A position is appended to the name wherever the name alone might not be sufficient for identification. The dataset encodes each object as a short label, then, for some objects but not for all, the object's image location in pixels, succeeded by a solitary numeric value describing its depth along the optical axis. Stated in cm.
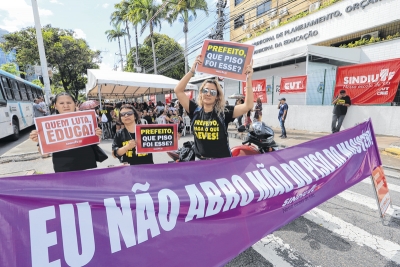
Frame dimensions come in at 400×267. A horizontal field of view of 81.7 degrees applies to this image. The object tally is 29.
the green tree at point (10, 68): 2450
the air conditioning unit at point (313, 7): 1635
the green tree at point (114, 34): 4397
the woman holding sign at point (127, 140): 280
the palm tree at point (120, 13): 3124
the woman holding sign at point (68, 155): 249
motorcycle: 336
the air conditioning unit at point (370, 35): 1321
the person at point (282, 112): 936
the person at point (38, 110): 1196
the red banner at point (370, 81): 771
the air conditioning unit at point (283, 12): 2092
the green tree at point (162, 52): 3816
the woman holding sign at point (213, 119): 247
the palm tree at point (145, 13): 2664
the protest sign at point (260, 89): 1269
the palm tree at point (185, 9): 2533
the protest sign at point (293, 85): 1063
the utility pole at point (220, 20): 1742
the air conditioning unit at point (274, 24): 1956
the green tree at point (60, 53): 2522
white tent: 1003
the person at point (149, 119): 747
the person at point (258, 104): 1152
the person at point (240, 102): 1126
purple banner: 116
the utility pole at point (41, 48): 1166
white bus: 880
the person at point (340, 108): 812
